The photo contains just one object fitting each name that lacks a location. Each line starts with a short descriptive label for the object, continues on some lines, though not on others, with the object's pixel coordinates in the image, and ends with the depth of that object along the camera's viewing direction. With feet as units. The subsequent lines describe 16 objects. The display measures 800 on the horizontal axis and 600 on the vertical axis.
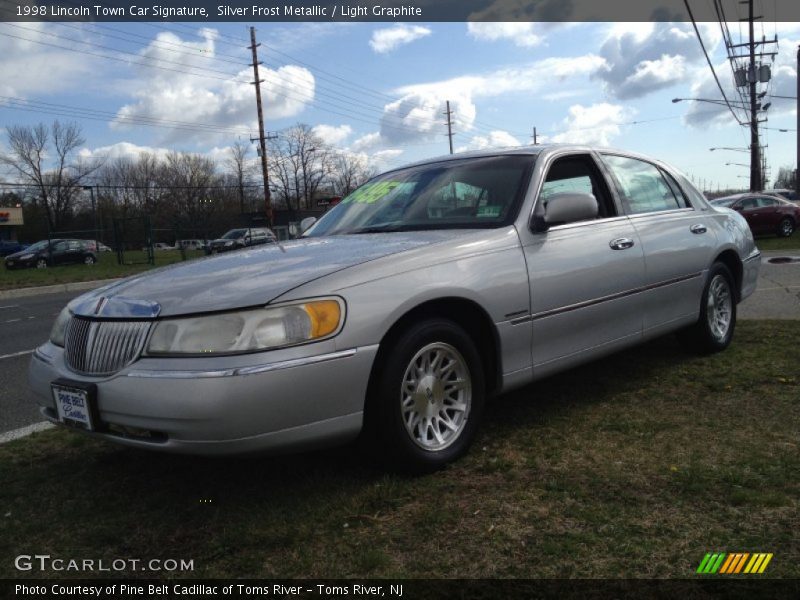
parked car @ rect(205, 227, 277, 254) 112.78
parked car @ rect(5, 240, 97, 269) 95.09
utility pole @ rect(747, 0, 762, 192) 117.91
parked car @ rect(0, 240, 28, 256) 173.27
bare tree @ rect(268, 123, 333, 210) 261.34
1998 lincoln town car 8.92
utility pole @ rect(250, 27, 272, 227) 123.85
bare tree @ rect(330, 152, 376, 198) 271.69
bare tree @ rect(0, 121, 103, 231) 241.76
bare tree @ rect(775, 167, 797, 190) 436.93
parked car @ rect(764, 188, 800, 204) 150.33
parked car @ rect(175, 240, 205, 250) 132.01
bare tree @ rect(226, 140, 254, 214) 265.95
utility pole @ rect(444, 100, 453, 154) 215.92
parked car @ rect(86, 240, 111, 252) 103.53
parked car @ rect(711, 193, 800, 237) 71.51
